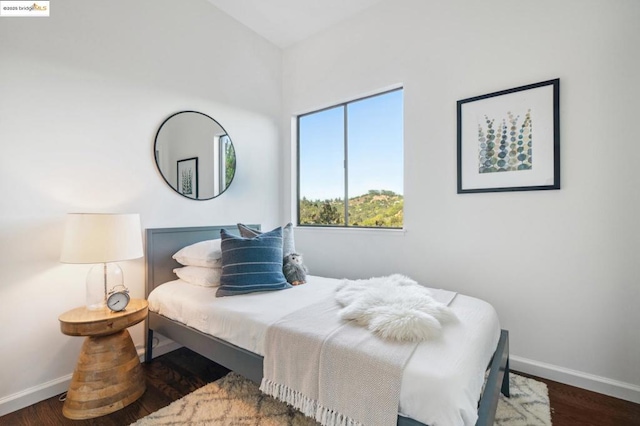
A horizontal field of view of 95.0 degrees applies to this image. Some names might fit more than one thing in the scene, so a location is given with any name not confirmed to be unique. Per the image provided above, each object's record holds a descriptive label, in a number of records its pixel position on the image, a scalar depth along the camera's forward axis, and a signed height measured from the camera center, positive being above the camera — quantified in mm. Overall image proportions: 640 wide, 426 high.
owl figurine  2315 -475
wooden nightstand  1690 -932
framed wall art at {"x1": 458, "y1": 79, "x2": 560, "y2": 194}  2057 +531
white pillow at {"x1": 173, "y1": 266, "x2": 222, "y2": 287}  2227 -496
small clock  1827 -557
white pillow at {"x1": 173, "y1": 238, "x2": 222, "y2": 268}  2260 -341
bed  1352 -778
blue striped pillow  2061 -395
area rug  1620 -1164
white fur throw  1304 -502
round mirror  2529 +528
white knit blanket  1146 -686
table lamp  1717 -193
